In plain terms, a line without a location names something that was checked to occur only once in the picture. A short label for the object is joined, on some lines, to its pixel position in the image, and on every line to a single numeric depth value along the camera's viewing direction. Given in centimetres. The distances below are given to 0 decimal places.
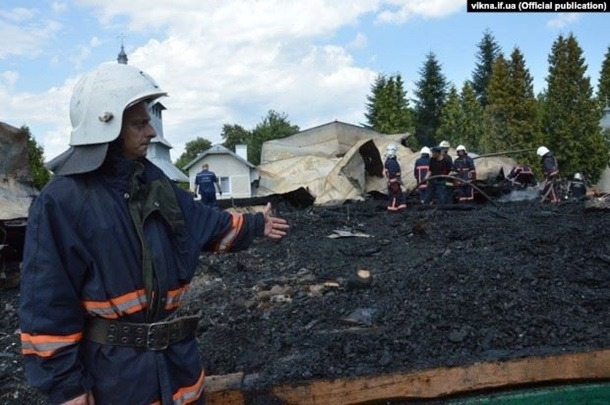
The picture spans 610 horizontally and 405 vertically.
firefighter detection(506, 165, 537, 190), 1883
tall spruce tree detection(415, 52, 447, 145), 4706
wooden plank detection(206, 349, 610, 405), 300
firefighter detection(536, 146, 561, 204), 1625
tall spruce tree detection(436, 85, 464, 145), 3839
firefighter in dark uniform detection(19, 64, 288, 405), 197
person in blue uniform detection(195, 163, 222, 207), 1791
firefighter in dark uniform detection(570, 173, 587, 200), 1798
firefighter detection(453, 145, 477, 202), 1617
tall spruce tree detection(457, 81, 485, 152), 3781
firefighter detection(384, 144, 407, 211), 1441
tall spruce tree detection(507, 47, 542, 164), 3444
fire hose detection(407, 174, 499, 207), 1315
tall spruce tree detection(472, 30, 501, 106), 5488
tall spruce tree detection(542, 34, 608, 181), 3341
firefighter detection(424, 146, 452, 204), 1465
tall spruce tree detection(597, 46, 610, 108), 4131
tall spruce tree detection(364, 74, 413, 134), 3831
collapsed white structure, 1883
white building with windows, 3775
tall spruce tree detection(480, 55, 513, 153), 3506
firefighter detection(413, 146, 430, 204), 1499
